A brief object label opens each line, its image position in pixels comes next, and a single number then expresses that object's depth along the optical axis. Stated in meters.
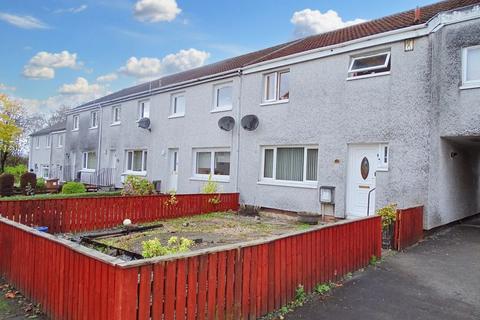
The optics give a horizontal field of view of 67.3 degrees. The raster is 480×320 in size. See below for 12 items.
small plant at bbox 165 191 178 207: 11.55
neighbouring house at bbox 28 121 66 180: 31.75
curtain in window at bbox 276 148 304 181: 12.34
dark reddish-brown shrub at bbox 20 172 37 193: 19.08
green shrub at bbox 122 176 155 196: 15.45
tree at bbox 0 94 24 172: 38.84
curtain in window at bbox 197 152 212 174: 16.00
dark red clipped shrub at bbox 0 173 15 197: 17.17
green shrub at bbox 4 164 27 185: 34.17
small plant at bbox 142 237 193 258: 4.67
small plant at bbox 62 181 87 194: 18.09
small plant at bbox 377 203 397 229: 7.90
